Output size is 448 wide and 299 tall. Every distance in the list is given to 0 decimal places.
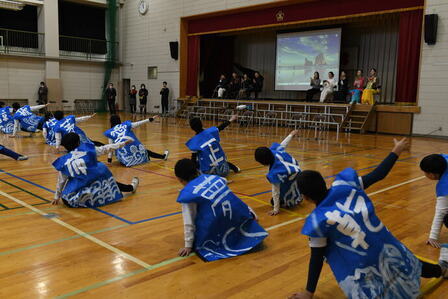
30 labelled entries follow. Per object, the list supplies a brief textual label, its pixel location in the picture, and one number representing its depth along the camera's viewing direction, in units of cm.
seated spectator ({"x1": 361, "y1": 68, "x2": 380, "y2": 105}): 1387
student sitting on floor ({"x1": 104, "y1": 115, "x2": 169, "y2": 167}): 715
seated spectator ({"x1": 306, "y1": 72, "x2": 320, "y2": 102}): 1619
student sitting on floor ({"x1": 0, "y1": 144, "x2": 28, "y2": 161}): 723
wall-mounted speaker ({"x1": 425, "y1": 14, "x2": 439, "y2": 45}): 1244
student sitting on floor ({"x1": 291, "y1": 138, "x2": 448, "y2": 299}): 222
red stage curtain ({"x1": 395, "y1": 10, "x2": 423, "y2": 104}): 1323
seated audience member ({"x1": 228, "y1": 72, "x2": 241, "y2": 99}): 1880
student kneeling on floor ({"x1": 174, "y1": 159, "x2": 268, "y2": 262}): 308
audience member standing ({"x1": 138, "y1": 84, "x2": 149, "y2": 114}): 2177
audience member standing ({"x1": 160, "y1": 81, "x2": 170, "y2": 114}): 2067
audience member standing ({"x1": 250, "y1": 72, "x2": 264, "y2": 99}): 1794
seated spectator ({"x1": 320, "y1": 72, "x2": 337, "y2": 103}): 1544
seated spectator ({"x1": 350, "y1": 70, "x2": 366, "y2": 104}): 1432
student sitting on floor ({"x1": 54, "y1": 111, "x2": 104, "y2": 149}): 791
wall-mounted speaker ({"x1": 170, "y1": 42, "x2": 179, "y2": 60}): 2077
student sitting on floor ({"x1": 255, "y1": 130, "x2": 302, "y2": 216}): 421
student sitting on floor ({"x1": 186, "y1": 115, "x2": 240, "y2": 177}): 581
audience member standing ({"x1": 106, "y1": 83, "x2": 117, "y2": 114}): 2091
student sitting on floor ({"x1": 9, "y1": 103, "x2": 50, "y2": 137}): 1050
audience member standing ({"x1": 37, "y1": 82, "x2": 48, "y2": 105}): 2061
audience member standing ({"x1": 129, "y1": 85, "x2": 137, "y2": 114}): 2211
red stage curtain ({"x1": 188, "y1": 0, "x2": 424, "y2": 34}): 1388
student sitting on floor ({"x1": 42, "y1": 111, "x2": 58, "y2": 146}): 927
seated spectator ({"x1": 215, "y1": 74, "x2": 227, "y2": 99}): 1897
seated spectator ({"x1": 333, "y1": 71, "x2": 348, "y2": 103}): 1537
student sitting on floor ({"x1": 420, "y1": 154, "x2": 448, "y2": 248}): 332
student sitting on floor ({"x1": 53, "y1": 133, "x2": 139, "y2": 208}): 438
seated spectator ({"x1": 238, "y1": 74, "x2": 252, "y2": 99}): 1823
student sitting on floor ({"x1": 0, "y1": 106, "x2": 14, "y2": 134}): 1123
